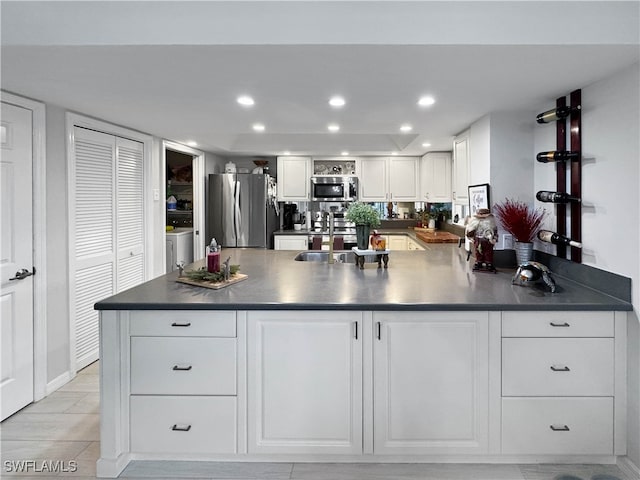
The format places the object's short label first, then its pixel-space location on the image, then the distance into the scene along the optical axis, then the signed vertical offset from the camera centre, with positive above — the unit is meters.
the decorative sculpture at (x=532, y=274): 2.34 -0.24
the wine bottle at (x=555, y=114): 2.63 +0.73
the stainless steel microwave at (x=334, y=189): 6.37 +0.62
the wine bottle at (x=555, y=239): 2.57 -0.05
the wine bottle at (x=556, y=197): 2.61 +0.21
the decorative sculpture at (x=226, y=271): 2.54 -0.23
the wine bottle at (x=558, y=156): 2.60 +0.46
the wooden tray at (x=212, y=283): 2.45 -0.29
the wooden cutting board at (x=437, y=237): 5.14 -0.08
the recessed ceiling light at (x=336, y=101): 2.86 +0.88
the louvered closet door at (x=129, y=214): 3.98 +0.17
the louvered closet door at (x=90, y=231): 3.40 +0.01
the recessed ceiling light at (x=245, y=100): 2.87 +0.89
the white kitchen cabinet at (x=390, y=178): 6.38 +0.77
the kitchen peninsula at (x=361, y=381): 2.12 -0.74
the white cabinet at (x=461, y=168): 3.92 +0.59
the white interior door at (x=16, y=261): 2.71 -0.19
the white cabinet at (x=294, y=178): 6.46 +0.79
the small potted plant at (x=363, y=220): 3.35 +0.08
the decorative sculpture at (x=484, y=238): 3.05 -0.05
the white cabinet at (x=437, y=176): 6.00 +0.77
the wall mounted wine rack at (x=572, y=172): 2.59 +0.36
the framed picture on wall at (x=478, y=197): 3.34 +0.27
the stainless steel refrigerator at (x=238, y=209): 5.93 +0.31
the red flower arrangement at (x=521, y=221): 3.00 +0.07
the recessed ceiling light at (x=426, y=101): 2.87 +0.88
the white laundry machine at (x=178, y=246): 5.25 -0.19
